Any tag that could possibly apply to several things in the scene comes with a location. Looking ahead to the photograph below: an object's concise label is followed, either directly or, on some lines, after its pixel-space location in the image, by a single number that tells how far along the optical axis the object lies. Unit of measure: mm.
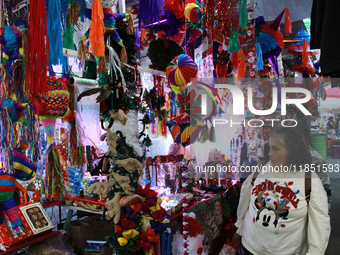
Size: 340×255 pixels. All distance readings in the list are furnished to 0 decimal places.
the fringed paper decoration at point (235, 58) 1682
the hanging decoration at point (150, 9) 1734
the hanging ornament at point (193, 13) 1759
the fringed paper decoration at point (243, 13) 1618
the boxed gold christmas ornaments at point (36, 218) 2152
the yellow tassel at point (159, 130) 3037
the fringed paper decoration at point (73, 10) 1406
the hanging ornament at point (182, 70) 1637
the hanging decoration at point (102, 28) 1273
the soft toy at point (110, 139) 1385
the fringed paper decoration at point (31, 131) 1479
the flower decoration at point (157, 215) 1550
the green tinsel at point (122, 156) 1425
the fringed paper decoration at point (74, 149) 1646
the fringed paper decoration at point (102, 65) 1391
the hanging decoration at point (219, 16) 1674
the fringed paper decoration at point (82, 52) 1421
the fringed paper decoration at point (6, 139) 1447
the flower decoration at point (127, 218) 1411
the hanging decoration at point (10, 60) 1388
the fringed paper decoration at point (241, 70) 1638
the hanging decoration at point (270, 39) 1925
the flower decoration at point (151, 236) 1517
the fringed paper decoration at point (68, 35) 1518
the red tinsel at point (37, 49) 1222
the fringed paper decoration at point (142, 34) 2342
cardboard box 2658
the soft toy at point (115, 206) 1360
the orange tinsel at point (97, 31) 1270
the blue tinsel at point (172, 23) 2055
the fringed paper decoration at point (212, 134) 1572
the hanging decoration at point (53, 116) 1471
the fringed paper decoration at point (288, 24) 1666
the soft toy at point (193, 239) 1829
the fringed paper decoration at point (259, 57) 1884
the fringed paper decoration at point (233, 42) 1698
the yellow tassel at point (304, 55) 2063
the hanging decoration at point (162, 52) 2076
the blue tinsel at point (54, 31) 1265
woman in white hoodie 1366
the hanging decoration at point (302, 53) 1967
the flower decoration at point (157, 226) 1549
